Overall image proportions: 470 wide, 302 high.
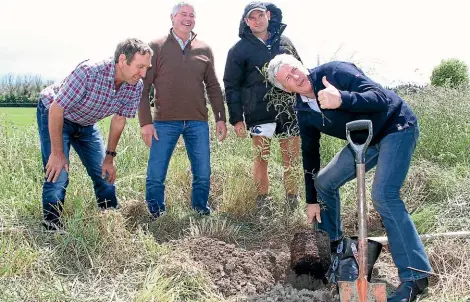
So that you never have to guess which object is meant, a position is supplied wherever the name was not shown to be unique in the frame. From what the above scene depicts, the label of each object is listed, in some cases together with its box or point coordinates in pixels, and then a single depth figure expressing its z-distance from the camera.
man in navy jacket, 3.14
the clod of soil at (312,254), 3.62
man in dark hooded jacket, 4.73
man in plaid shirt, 3.80
